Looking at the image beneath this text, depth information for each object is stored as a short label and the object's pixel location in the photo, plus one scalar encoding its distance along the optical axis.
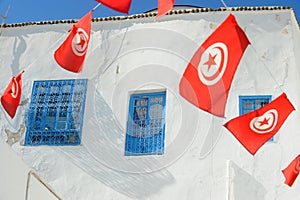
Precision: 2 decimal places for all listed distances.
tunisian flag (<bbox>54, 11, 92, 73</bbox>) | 9.68
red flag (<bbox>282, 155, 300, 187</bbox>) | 10.32
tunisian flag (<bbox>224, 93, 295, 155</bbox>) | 9.20
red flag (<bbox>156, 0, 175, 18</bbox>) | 8.81
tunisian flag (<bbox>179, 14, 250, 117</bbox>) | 8.76
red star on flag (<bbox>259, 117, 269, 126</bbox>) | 9.33
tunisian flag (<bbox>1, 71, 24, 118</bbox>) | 11.27
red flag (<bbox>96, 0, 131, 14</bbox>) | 8.68
